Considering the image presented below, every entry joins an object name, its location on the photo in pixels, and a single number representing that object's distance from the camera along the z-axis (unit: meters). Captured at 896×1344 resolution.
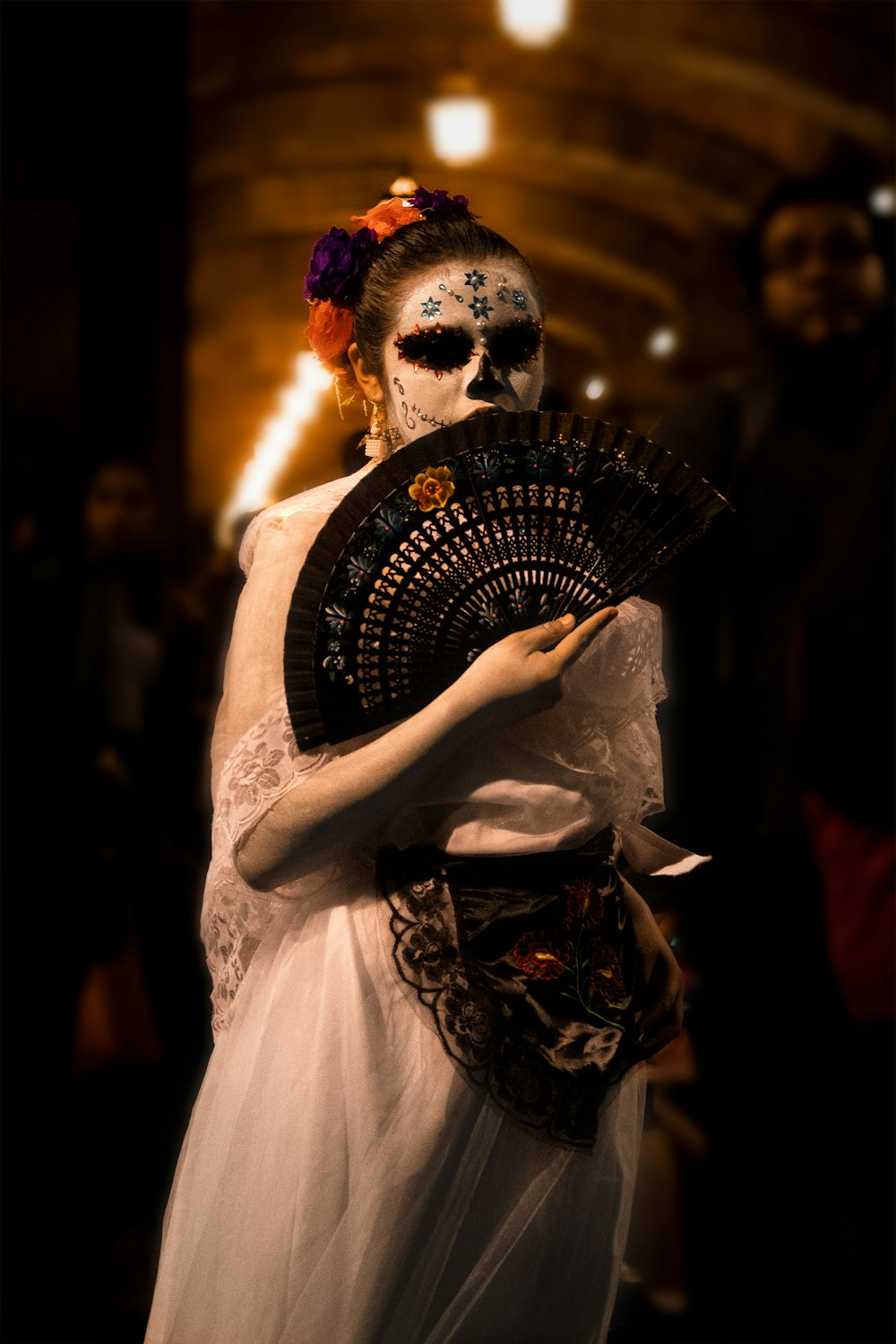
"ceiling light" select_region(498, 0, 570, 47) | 10.48
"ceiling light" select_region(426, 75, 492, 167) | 8.27
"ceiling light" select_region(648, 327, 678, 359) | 15.32
